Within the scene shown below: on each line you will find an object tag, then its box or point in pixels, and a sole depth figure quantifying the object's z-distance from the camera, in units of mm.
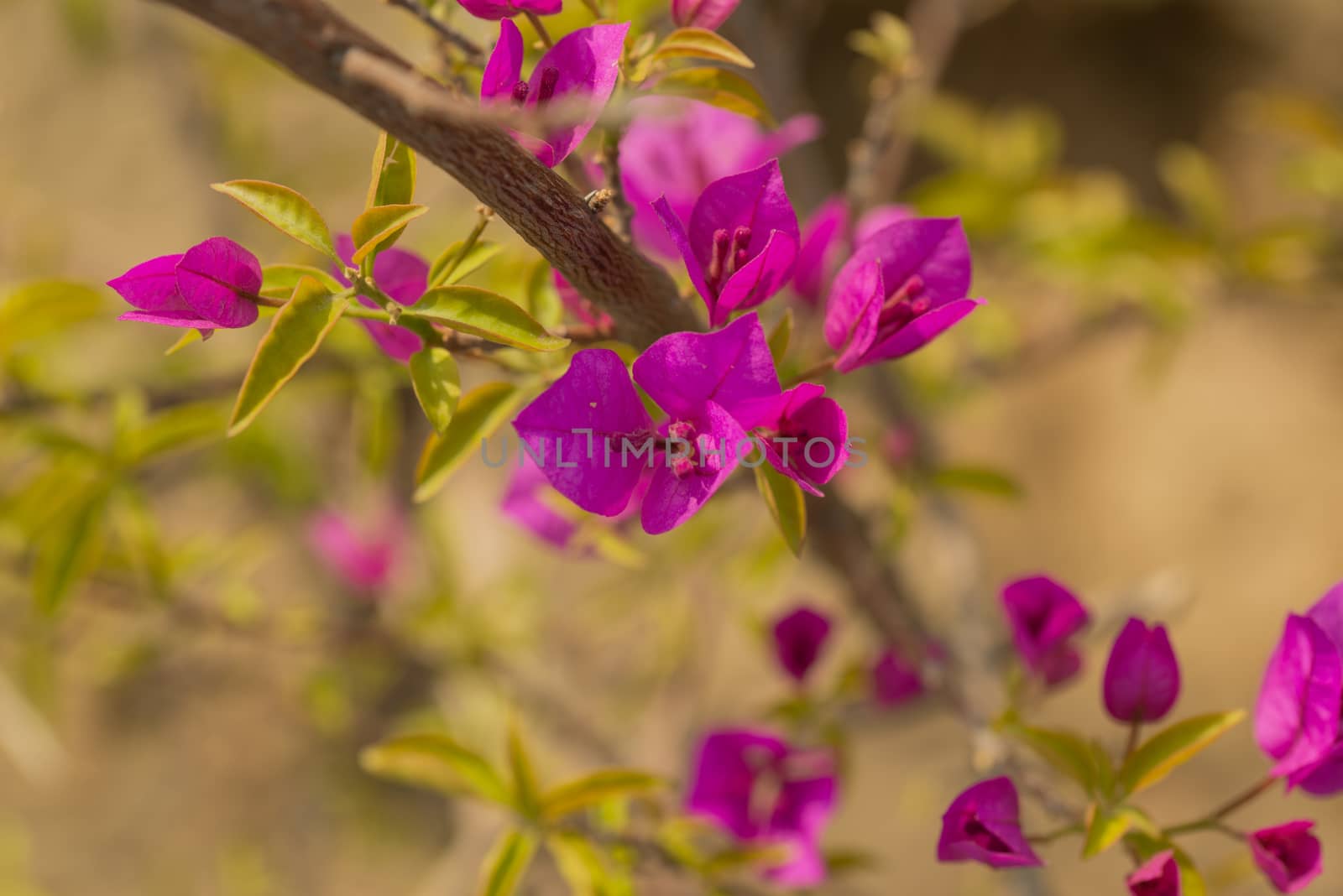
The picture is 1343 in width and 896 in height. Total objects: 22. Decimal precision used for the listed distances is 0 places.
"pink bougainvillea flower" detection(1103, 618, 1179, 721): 394
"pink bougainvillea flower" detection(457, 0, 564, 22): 338
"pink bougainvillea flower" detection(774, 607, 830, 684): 580
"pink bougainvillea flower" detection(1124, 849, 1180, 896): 351
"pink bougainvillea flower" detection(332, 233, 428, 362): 355
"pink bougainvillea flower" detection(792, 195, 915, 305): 513
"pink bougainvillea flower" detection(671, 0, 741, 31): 376
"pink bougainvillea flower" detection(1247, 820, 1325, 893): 371
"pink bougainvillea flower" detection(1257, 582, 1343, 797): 370
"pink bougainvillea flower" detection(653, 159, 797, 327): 341
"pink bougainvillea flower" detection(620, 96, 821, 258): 540
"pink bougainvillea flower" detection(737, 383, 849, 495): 322
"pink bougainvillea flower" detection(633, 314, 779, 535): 306
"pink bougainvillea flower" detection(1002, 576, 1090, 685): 431
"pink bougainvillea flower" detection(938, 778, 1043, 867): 350
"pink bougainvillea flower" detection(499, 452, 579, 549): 557
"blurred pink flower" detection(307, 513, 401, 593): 1044
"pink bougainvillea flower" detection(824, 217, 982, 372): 354
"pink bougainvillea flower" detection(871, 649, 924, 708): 625
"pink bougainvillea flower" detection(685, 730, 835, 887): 556
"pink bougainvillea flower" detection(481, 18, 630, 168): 320
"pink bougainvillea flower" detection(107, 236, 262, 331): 301
